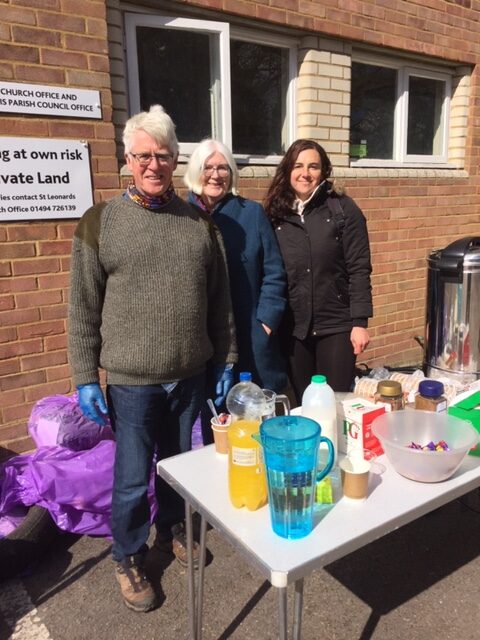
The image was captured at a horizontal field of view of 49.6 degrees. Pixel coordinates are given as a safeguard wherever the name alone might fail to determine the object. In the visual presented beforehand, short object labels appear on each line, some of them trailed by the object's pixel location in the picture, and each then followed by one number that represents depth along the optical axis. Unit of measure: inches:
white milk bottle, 66.2
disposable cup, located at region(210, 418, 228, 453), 73.6
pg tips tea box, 70.7
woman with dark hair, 102.8
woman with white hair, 92.4
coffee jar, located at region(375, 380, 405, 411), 76.7
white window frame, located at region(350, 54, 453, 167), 180.1
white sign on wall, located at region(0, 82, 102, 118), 107.0
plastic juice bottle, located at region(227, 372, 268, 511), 60.1
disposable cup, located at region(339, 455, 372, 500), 61.0
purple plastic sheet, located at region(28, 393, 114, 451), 108.3
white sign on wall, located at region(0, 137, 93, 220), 109.2
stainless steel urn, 127.7
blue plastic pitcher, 53.6
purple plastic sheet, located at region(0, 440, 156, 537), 101.8
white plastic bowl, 62.9
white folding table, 52.7
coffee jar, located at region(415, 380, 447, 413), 75.1
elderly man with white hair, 77.9
